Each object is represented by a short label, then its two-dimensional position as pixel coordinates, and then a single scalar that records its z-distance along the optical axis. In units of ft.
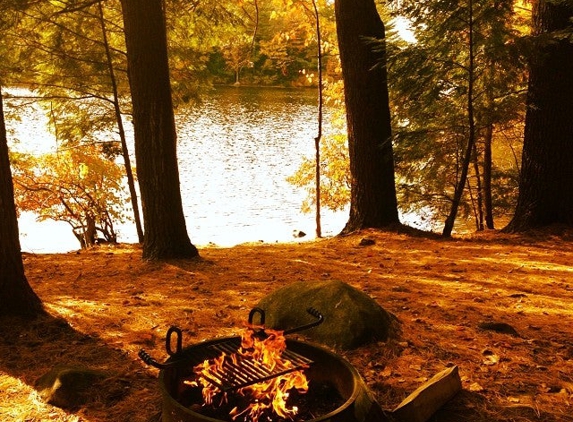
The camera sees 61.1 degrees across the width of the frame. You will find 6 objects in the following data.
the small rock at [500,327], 12.76
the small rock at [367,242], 24.11
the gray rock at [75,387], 9.74
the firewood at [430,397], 8.76
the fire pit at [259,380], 7.45
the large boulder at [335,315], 11.98
